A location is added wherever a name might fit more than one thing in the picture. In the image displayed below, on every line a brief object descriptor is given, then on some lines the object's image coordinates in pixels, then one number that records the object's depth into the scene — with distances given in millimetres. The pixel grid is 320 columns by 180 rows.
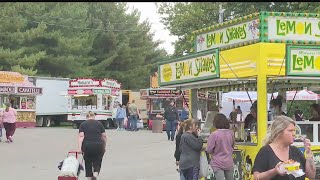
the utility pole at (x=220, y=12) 31859
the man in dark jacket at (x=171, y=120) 24930
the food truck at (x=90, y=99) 35688
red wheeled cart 10797
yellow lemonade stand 9492
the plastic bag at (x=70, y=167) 10836
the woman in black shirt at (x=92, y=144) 11984
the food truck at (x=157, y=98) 38000
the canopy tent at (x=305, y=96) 25906
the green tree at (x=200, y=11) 27391
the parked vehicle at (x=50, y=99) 39438
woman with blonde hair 5164
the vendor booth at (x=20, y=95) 35500
